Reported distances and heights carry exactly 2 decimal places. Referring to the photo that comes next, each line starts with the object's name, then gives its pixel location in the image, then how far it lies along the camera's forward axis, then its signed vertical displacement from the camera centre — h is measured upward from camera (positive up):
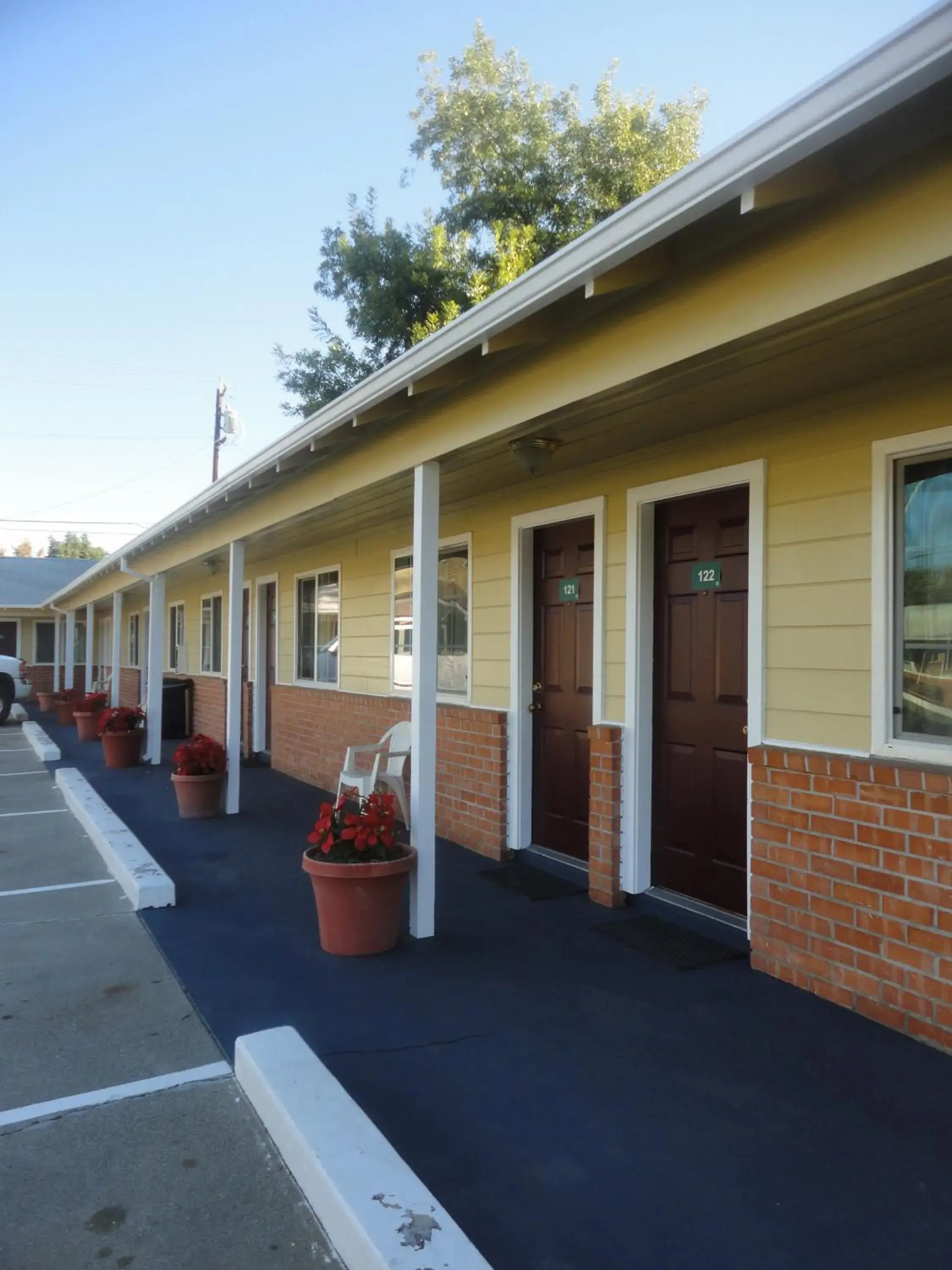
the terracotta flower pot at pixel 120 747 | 10.63 -1.23
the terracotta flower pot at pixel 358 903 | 4.05 -1.17
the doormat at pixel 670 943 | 4.02 -1.38
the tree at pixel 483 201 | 15.55 +7.86
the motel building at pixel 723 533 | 2.34 +0.54
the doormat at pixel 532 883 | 5.10 -1.39
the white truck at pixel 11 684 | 17.88 -0.87
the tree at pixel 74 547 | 78.94 +8.18
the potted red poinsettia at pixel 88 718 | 14.22 -1.19
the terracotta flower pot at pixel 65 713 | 17.45 -1.37
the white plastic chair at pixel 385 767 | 6.09 -0.87
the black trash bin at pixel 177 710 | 13.38 -1.00
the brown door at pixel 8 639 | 25.38 +0.05
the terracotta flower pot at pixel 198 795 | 7.30 -1.23
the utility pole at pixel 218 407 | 29.80 +7.65
